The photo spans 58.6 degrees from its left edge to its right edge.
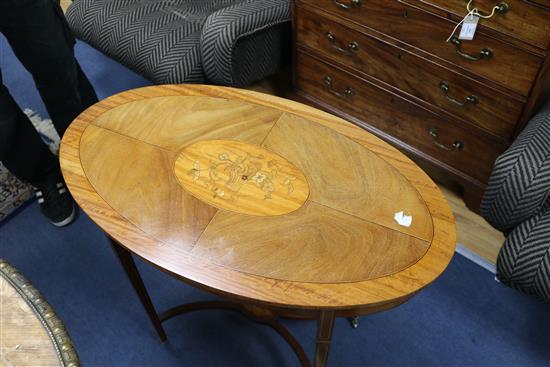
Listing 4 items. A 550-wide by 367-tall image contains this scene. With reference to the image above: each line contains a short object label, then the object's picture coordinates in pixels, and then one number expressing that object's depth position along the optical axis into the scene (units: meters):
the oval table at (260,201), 0.80
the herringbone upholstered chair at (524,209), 1.00
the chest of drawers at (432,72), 1.20
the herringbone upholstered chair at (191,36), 1.54
